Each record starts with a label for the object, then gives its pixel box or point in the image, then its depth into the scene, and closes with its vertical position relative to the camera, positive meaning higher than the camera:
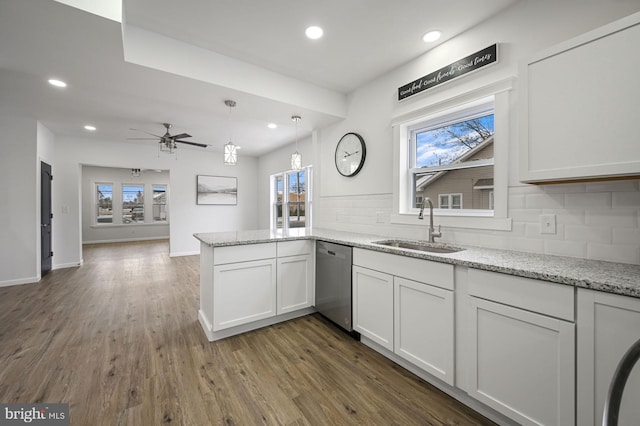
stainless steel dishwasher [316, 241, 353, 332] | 2.45 -0.69
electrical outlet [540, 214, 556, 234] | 1.70 -0.07
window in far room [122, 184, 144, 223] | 9.23 +0.30
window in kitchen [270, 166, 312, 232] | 5.60 +0.32
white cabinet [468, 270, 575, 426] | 1.20 -0.68
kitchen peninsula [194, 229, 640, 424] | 1.13 -0.60
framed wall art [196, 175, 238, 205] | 6.85 +0.60
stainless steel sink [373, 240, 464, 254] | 2.18 -0.30
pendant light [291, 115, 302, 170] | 3.00 +0.58
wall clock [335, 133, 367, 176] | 3.21 +0.75
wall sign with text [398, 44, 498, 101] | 2.03 +1.22
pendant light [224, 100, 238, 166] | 2.85 +0.64
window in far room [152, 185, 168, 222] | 9.77 +0.33
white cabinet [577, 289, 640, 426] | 1.03 -0.56
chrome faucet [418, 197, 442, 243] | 2.25 -0.14
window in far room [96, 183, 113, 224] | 8.81 +0.29
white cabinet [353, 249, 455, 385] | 1.66 -0.69
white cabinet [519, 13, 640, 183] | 1.21 +0.54
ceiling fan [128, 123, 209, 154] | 4.41 +1.20
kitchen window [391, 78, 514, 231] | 1.97 +0.50
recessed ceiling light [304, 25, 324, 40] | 2.23 +1.56
